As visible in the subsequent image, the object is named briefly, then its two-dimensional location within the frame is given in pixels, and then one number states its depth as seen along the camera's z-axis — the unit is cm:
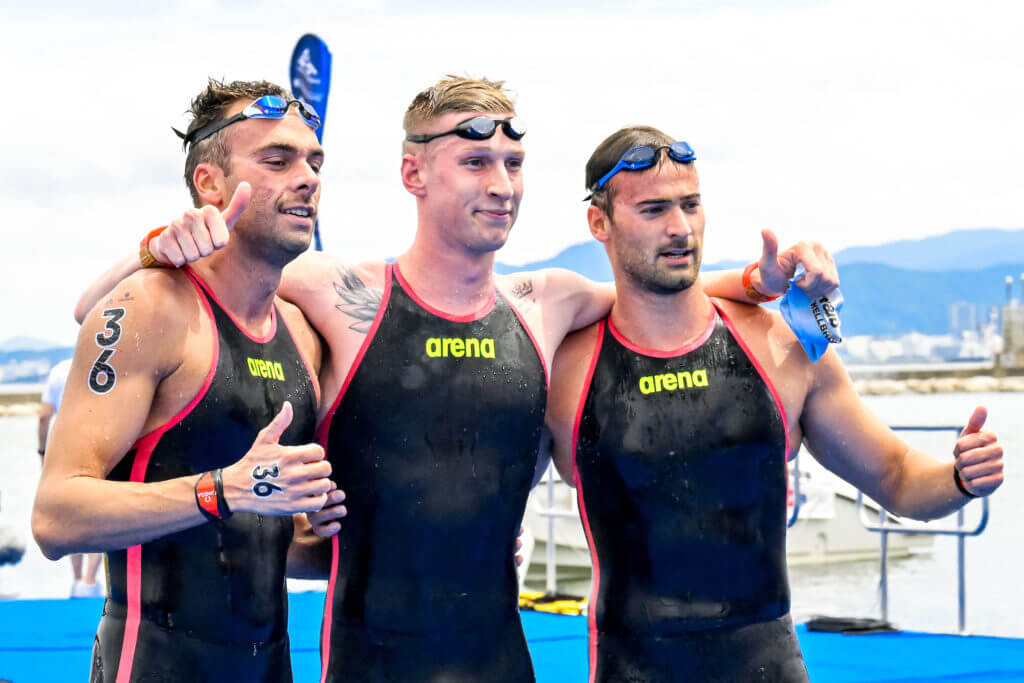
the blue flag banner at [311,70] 982
